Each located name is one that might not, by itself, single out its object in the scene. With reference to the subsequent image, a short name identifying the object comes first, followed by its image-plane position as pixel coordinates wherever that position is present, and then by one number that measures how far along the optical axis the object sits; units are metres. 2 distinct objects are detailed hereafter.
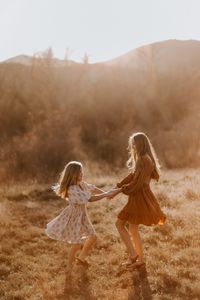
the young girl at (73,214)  6.11
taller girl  6.15
